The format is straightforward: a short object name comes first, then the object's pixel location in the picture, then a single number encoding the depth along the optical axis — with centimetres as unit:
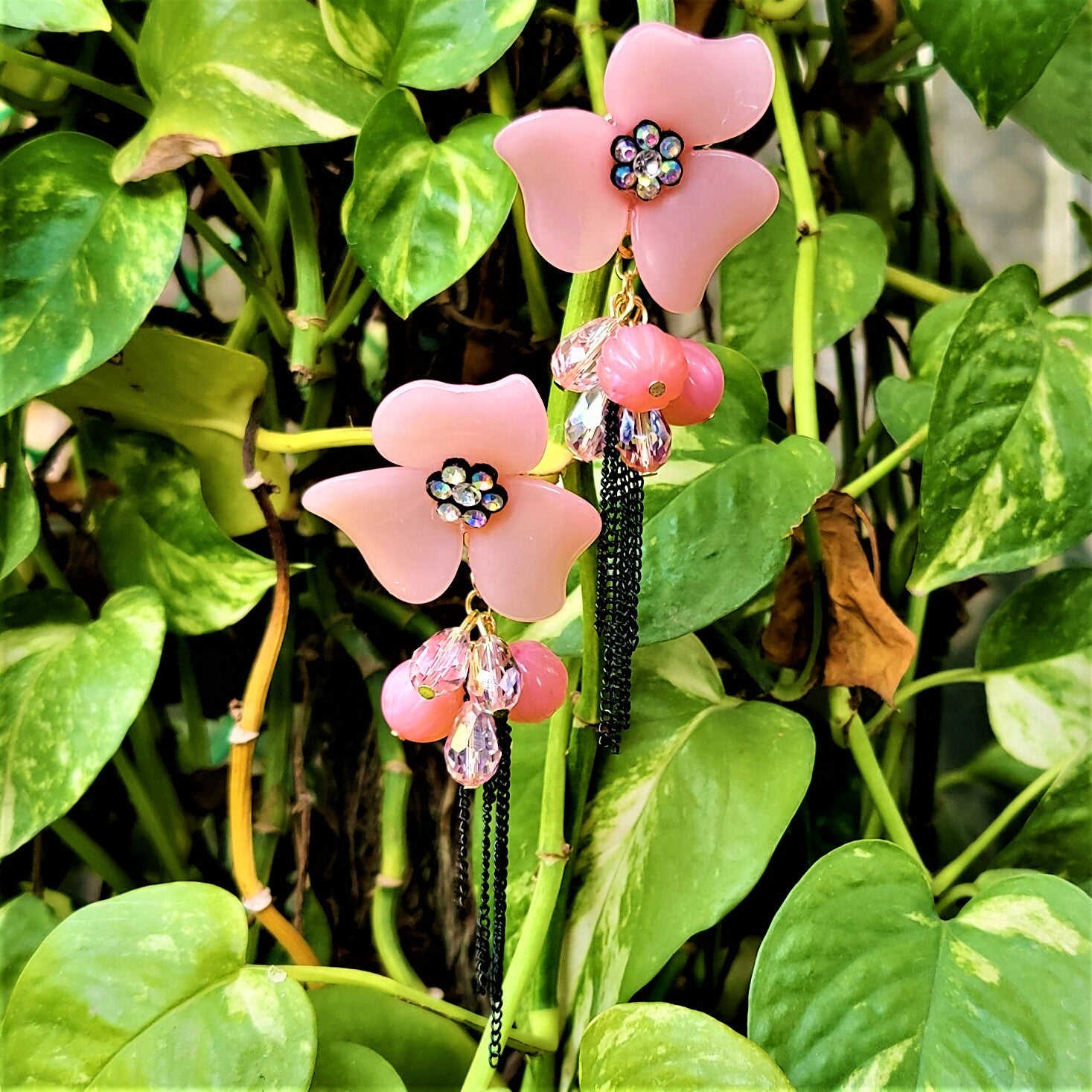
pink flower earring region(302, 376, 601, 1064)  29
